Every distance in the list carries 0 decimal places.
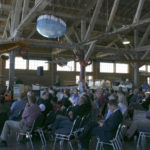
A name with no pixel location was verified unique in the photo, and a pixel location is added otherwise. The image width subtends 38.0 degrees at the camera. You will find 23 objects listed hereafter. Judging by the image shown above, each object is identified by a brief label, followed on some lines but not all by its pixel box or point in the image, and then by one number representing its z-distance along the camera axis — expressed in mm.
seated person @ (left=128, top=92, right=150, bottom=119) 6119
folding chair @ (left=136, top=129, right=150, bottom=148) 4062
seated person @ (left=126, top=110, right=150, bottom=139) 4168
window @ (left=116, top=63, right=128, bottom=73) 24562
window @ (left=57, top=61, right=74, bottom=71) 21677
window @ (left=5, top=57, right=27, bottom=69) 19828
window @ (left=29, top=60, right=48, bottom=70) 20625
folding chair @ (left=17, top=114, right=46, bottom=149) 4137
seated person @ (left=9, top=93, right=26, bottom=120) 5344
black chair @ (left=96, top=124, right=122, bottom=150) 3631
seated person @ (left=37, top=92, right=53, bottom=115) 5168
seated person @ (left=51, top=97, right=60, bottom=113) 5896
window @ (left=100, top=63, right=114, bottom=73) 23655
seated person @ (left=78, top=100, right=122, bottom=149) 3588
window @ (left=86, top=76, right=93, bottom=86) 18094
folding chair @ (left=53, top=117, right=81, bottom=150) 3891
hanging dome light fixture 5168
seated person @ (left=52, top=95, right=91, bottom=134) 4091
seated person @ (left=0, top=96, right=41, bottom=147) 4281
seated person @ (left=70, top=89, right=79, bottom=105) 7098
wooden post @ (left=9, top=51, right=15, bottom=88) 10922
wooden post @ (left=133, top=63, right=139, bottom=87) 13985
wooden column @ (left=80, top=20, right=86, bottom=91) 10992
